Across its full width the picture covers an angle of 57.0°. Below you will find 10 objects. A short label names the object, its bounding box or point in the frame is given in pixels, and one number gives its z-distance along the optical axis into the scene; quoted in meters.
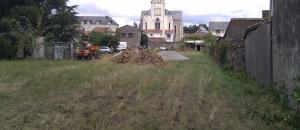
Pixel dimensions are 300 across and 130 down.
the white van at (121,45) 51.04
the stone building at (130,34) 66.57
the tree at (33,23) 25.63
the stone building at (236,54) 15.49
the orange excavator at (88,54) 29.09
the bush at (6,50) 23.83
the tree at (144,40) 69.48
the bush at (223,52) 16.89
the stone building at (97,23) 81.25
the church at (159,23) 83.37
